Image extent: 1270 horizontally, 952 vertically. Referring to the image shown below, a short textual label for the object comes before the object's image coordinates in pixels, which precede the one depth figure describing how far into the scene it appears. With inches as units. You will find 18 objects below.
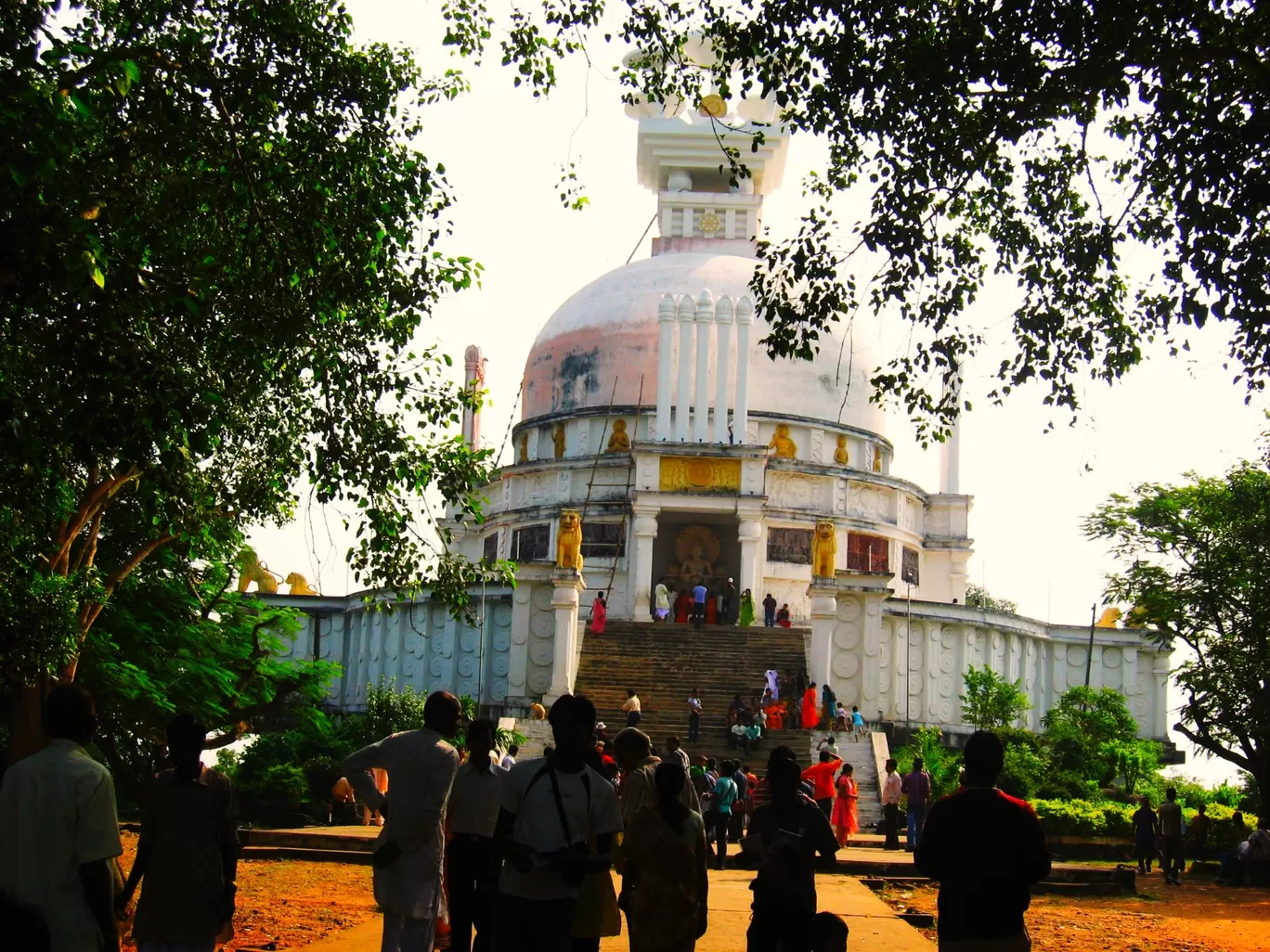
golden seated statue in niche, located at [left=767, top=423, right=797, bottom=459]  1656.0
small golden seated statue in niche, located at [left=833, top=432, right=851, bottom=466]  1683.1
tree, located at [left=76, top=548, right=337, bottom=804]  884.0
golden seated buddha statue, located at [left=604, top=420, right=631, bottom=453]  1644.9
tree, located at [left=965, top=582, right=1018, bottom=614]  2233.0
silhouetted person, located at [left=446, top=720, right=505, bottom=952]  352.8
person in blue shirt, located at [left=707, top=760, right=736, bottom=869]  705.0
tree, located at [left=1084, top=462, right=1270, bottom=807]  1061.1
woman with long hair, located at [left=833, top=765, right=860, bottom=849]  909.8
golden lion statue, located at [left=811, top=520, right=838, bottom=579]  1279.5
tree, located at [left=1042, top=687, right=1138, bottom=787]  1270.9
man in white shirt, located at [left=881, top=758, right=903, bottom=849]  888.9
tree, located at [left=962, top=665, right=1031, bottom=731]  1397.6
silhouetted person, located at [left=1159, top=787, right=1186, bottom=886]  859.4
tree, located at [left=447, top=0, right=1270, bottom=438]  439.2
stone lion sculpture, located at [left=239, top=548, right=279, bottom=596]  1673.2
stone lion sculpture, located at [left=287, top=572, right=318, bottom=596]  1836.9
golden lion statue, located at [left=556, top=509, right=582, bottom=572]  1298.0
